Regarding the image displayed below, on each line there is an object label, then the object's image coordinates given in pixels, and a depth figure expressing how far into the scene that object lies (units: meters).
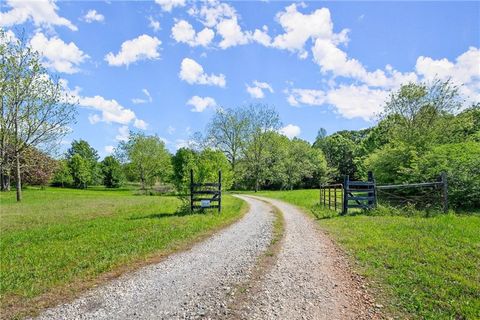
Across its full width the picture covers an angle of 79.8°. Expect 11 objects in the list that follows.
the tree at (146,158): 60.19
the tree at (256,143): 51.19
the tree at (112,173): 80.12
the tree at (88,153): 77.75
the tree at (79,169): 70.38
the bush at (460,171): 13.41
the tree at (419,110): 26.03
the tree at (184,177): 15.76
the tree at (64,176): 65.43
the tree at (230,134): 51.38
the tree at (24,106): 23.62
